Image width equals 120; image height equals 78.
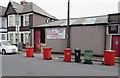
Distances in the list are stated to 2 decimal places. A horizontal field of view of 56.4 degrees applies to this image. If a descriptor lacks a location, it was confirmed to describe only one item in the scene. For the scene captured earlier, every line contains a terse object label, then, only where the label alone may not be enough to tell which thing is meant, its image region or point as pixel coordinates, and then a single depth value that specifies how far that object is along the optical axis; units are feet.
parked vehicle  44.87
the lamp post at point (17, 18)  65.00
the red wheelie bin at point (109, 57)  26.50
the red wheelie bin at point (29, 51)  39.32
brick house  60.90
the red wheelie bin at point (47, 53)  34.30
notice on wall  46.75
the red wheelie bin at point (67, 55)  31.30
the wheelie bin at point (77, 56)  30.71
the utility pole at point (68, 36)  39.78
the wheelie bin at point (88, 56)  28.55
